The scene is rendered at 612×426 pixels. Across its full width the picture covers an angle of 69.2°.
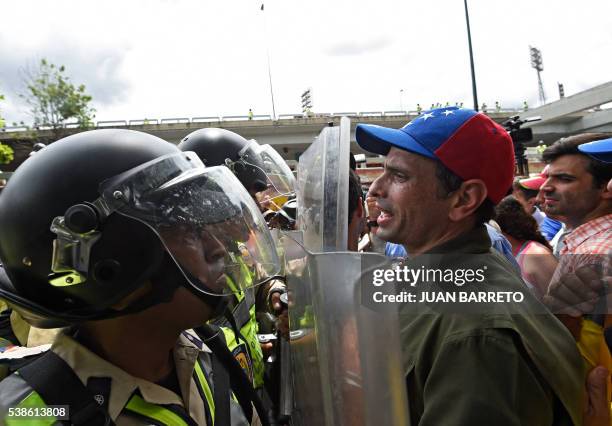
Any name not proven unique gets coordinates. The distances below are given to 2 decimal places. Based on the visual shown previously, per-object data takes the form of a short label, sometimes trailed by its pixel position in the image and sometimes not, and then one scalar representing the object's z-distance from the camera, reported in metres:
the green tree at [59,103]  34.06
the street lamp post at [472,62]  15.96
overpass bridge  33.53
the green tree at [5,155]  17.66
